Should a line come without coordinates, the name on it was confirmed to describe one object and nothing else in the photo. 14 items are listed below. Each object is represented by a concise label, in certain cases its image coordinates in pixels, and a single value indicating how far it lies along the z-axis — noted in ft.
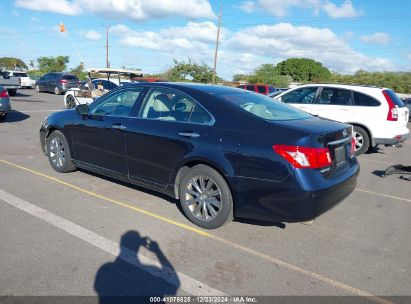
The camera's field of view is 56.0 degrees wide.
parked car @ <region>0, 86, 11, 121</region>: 36.76
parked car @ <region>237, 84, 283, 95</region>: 78.59
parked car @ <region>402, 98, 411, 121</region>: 75.60
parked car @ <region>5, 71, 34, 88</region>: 101.64
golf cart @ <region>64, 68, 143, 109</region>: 50.57
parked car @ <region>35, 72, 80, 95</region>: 86.58
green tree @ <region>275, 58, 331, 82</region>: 304.71
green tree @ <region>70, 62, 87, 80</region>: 184.01
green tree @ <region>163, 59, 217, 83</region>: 153.38
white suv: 28.99
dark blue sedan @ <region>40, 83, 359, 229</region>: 12.14
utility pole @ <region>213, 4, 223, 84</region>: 137.18
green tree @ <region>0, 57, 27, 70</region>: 302.49
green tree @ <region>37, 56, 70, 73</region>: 234.79
